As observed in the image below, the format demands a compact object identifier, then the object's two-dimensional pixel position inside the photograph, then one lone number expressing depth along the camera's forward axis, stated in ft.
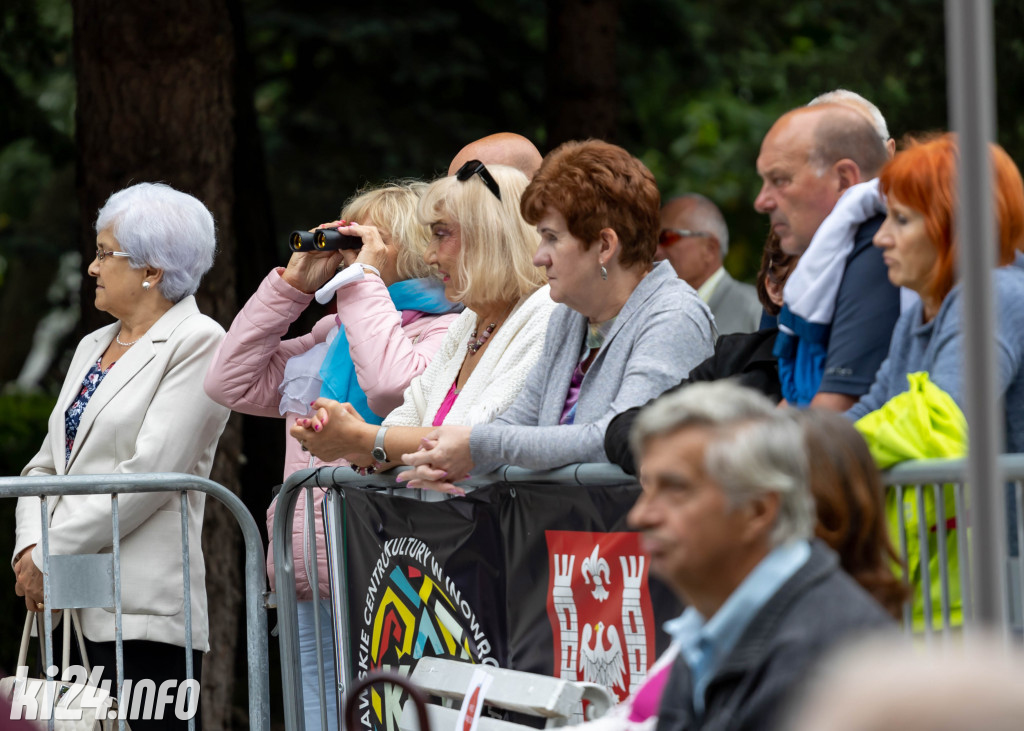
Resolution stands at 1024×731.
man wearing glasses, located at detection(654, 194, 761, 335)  49.43
